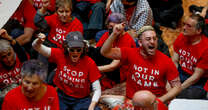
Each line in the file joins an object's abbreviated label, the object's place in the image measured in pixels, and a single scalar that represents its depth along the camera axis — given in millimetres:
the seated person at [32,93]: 4895
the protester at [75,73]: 5871
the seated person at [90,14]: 8508
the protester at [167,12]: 9562
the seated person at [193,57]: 6590
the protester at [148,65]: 5738
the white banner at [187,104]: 4829
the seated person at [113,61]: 6777
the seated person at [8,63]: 5832
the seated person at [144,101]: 4648
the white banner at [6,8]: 5230
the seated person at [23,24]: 7434
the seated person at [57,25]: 7285
